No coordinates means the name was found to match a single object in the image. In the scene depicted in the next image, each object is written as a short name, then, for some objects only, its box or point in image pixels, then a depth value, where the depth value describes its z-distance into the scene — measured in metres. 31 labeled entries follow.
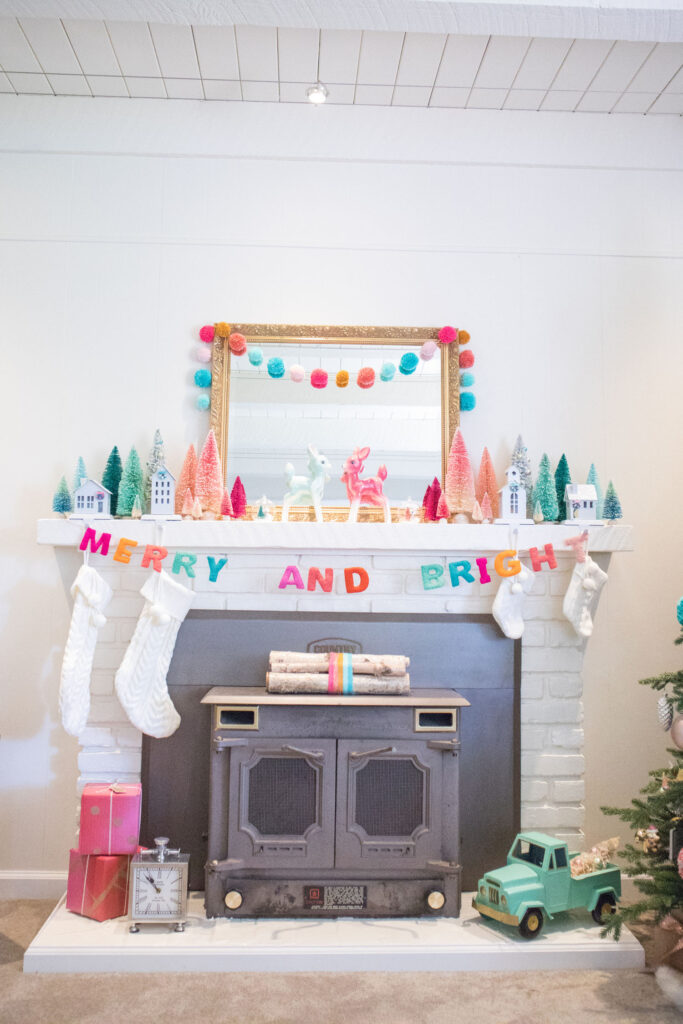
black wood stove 2.65
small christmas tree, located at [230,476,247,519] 3.06
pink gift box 2.68
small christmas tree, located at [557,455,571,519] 3.12
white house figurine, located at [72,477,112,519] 2.96
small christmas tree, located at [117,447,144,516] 3.01
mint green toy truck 2.54
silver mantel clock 2.58
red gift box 2.64
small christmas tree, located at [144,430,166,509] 3.05
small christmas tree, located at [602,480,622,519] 3.07
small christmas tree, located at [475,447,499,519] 3.11
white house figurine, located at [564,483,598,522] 3.04
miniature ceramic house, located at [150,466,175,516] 2.98
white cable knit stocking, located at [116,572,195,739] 2.86
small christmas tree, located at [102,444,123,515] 3.05
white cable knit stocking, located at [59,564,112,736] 2.82
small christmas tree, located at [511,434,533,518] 3.11
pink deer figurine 3.01
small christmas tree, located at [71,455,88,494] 3.02
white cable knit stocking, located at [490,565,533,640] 2.97
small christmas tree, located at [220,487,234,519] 3.04
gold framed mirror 3.14
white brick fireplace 2.95
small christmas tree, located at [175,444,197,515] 3.06
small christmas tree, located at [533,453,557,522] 3.07
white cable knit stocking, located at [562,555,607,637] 2.98
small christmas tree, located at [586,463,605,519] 3.11
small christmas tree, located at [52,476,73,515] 2.96
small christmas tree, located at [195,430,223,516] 3.01
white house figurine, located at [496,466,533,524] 3.03
